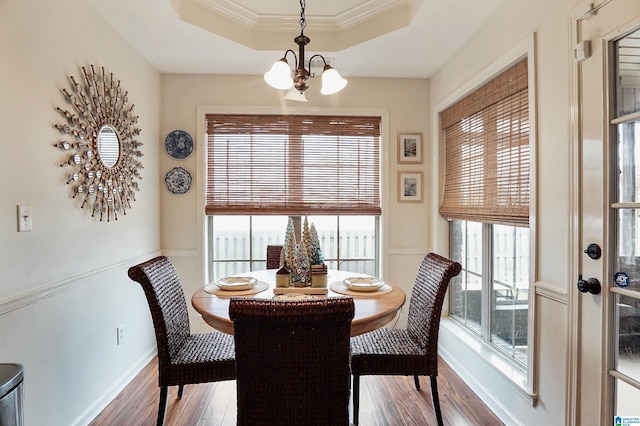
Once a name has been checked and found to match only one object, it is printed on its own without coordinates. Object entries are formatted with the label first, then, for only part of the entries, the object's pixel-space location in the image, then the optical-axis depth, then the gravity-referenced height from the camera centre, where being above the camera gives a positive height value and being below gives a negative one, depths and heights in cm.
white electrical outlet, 243 -88
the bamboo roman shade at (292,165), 318 +45
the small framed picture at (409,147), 323 +61
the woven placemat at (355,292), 190 -45
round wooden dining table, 154 -46
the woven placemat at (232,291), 188 -45
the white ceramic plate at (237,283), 194 -42
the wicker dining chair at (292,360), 114 -52
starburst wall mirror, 192 +43
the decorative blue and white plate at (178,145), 309 +61
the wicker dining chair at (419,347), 182 -76
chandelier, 173 +70
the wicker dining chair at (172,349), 172 -75
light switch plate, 159 -3
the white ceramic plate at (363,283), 193 -42
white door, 130 -1
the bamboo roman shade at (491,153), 199 +41
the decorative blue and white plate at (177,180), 310 +29
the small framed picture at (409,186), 324 +24
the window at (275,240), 329 -28
